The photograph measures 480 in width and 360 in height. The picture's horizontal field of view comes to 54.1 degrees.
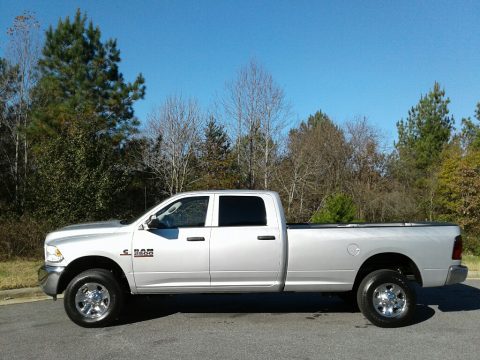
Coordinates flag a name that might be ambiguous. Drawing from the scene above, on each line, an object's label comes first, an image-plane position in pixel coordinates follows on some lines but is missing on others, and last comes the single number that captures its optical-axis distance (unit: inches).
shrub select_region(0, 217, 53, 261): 504.1
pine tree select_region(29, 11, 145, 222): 610.5
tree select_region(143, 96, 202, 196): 1142.3
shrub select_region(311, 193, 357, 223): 647.8
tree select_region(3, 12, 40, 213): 906.7
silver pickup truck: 255.0
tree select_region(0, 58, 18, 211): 920.9
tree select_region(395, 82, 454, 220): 1274.6
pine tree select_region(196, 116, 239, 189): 1053.8
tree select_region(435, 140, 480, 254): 987.9
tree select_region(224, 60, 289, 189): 1198.3
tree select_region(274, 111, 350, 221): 1142.3
